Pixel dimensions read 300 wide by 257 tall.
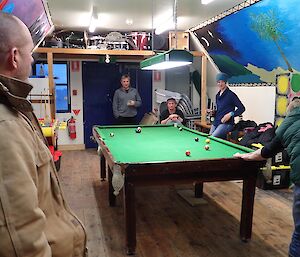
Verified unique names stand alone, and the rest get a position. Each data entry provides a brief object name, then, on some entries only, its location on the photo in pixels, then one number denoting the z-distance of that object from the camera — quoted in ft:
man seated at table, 18.12
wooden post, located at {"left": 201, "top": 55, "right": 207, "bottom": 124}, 21.74
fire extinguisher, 23.57
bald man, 2.83
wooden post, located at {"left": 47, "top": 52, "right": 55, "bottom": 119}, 19.60
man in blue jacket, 17.37
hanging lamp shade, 10.31
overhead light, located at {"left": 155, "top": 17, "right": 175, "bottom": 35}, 17.98
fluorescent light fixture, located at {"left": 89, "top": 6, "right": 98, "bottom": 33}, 16.41
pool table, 8.46
